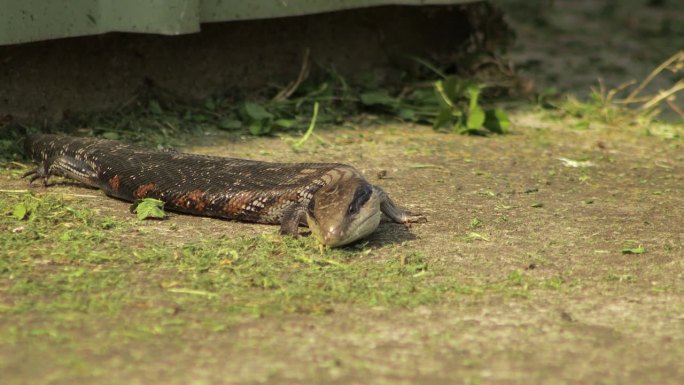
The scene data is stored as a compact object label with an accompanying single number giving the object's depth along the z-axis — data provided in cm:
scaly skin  1160
